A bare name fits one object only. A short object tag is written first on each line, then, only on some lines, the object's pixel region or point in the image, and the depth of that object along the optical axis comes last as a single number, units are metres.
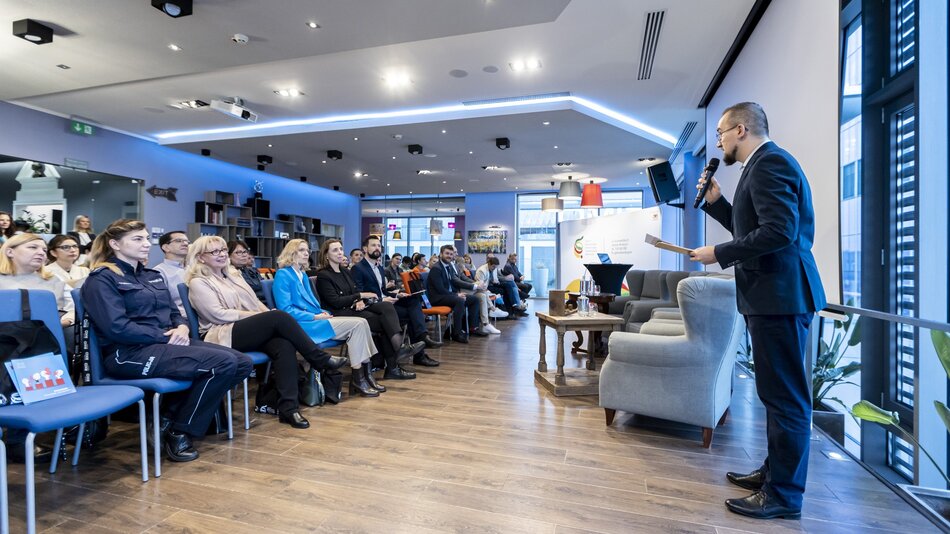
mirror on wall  6.96
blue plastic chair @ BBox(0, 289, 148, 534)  1.70
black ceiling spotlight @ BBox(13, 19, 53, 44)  4.23
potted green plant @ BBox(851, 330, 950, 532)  1.86
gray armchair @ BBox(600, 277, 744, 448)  2.70
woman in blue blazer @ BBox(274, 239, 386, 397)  3.60
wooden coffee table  3.85
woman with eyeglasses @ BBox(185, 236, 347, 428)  3.05
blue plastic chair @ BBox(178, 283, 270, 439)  3.00
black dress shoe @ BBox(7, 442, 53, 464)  2.49
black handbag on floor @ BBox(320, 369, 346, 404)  3.57
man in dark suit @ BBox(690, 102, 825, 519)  1.87
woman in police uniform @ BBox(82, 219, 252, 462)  2.37
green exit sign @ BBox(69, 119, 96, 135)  7.54
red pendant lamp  9.67
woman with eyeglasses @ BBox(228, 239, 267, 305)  4.57
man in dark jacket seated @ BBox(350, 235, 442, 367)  5.13
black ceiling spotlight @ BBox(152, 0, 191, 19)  3.70
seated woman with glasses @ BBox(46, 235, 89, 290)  4.03
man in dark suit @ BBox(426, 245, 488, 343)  6.59
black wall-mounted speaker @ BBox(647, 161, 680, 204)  7.89
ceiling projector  6.14
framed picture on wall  14.02
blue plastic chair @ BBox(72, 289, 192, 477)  2.30
